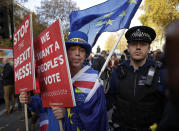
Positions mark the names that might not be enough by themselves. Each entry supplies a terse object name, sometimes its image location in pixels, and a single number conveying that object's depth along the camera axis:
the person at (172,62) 0.40
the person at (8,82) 5.05
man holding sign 1.47
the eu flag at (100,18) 2.41
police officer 1.43
